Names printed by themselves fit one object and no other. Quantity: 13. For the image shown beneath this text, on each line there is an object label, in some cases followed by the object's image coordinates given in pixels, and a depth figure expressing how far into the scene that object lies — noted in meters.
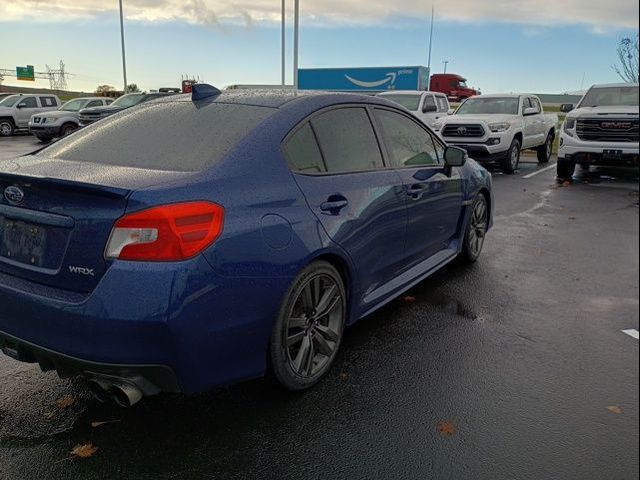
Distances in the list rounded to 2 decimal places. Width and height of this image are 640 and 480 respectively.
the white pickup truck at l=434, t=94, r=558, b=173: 12.32
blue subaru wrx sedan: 2.36
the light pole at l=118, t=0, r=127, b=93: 39.63
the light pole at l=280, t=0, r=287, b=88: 27.84
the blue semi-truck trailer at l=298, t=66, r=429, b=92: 32.88
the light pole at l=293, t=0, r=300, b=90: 25.81
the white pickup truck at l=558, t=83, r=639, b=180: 6.34
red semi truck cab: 39.75
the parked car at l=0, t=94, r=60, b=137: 24.45
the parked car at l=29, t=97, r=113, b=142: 21.45
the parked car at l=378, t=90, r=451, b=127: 15.47
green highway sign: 52.12
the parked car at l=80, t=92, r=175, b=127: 20.50
